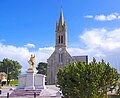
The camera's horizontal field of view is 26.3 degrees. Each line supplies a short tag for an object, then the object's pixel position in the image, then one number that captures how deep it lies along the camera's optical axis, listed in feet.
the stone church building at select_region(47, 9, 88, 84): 273.75
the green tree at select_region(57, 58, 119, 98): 59.72
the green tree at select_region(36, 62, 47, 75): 360.58
